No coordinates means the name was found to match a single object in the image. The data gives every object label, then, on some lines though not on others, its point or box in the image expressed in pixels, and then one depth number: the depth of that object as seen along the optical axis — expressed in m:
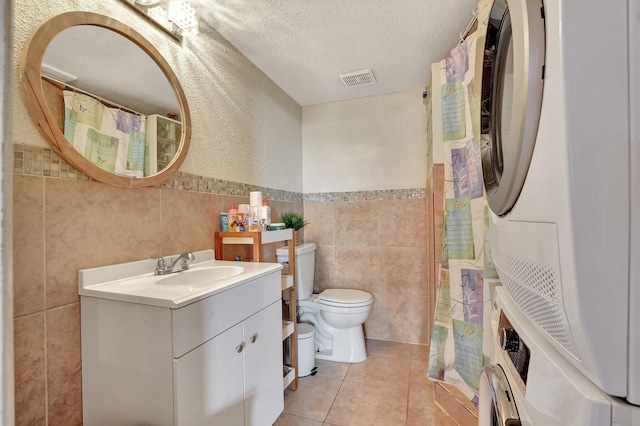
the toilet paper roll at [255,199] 1.58
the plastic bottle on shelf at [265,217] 1.56
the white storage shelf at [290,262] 1.45
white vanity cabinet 0.77
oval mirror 0.84
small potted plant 2.02
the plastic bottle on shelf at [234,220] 1.52
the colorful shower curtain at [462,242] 1.23
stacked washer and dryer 0.33
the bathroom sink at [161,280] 0.81
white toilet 1.96
